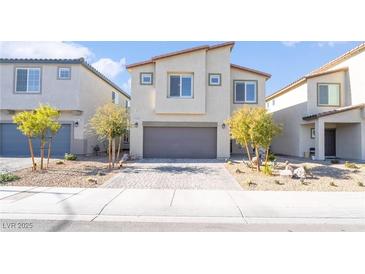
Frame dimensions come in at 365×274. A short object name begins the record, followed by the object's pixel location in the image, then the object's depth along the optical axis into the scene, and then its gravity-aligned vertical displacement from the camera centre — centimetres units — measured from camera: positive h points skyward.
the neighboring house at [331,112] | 1644 +221
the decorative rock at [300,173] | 1056 -127
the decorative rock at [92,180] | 962 -155
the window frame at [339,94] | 1813 +349
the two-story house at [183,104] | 1641 +239
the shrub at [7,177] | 935 -148
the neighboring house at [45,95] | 1738 +295
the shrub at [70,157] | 1549 -111
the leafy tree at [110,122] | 1248 +86
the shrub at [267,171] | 1126 -129
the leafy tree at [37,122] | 1137 +75
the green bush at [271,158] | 1525 -96
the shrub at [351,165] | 1307 -115
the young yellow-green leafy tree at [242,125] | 1224 +79
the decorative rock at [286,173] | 1080 -133
